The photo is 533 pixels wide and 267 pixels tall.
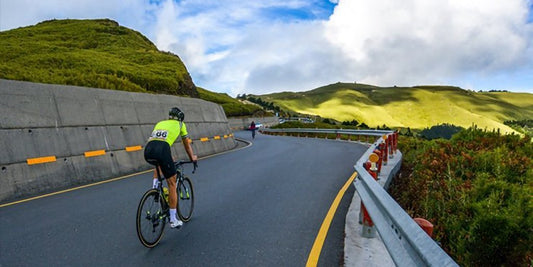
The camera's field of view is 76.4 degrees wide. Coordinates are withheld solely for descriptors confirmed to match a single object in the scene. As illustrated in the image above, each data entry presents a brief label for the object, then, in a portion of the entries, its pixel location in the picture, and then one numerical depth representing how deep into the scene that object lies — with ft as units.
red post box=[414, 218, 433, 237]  9.19
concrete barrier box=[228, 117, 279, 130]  188.22
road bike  15.10
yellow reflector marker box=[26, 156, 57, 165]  26.88
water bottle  17.41
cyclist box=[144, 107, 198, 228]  16.74
